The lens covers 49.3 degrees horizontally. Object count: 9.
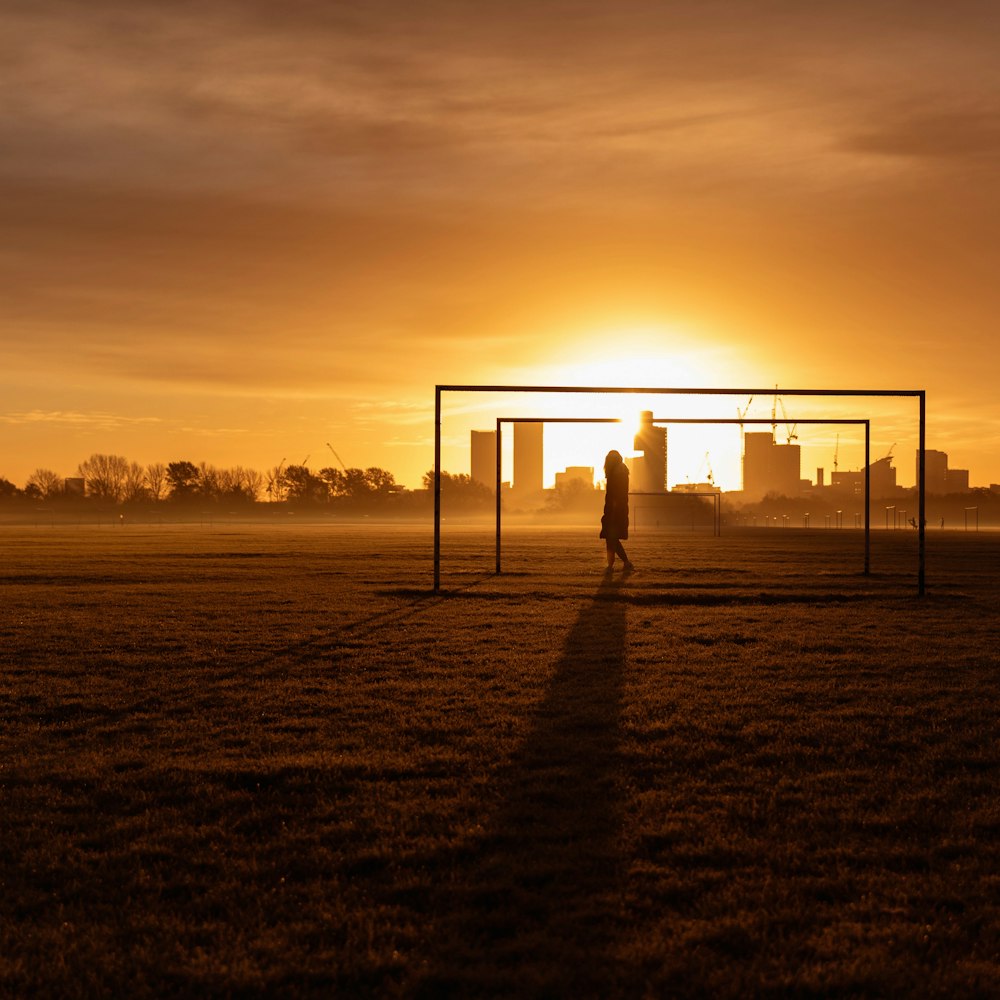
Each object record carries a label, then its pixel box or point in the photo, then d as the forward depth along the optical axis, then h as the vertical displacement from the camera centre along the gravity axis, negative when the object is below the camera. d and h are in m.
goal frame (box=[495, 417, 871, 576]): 18.89 +1.64
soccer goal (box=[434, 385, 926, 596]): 15.28 +1.64
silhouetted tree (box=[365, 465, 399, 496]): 144.65 +2.56
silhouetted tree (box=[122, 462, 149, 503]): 148.11 +0.78
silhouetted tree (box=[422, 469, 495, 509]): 144.75 +1.54
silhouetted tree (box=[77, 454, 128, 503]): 153.38 +1.57
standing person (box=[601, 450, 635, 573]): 19.75 +0.13
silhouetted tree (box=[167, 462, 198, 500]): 148.75 +3.46
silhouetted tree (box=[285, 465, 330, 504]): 142.00 +1.61
